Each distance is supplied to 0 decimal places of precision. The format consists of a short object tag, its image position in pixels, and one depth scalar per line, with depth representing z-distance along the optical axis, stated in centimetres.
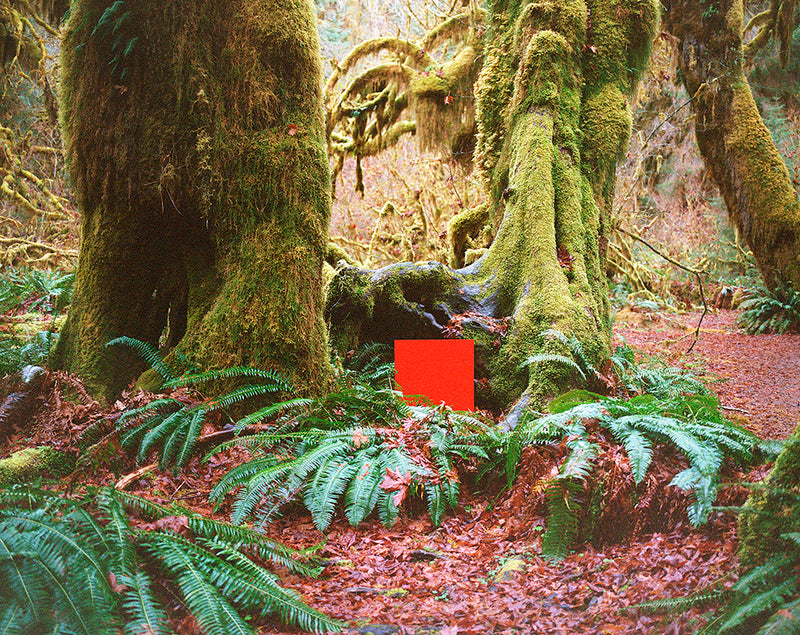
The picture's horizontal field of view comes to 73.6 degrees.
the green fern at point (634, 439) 261
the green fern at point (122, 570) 177
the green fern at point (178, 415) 333
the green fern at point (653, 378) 493
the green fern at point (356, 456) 297
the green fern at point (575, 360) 427
